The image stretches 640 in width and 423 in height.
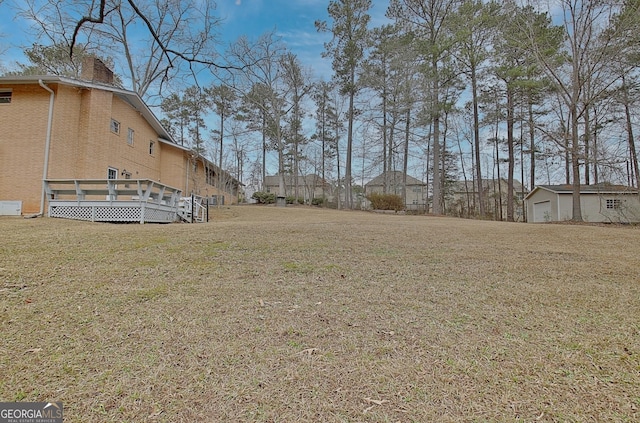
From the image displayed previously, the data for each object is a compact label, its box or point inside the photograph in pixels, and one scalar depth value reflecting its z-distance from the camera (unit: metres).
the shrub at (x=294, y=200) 27.09
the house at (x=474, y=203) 23.19
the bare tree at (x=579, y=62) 11.57
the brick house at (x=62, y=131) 10.20
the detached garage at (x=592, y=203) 15.94
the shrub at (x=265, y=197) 27.41
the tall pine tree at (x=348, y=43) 21.12
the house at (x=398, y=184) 24.54
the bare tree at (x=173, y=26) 4.46
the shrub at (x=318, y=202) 26.83
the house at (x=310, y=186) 30.86
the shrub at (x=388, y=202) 20.92
